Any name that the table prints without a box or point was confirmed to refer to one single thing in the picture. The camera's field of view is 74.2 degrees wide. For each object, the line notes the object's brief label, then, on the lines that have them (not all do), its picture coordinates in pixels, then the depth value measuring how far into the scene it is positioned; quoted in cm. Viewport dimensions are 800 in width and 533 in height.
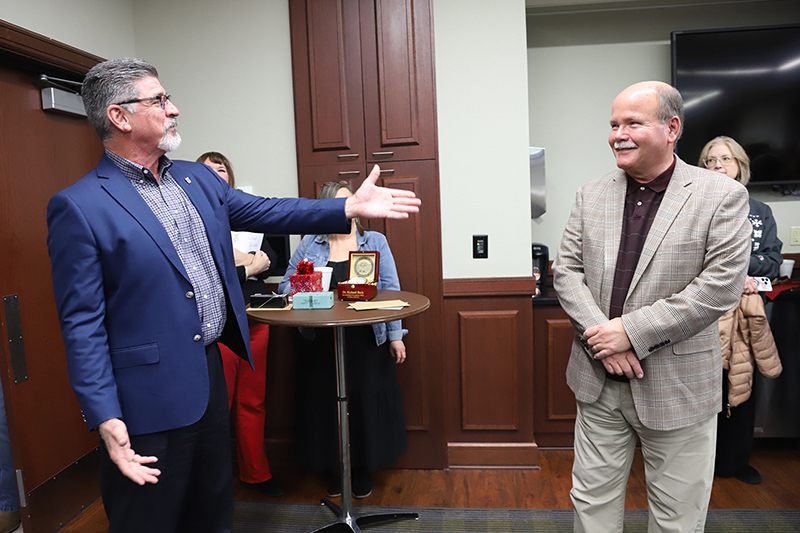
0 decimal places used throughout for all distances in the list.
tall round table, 178
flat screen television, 296
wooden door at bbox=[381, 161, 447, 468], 272
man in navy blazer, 125
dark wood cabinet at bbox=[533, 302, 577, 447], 286
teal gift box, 204
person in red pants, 255
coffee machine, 314
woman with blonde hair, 244
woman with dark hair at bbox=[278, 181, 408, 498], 251
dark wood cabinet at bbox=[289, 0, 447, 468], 267
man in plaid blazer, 152
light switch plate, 313
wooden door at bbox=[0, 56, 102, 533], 219
